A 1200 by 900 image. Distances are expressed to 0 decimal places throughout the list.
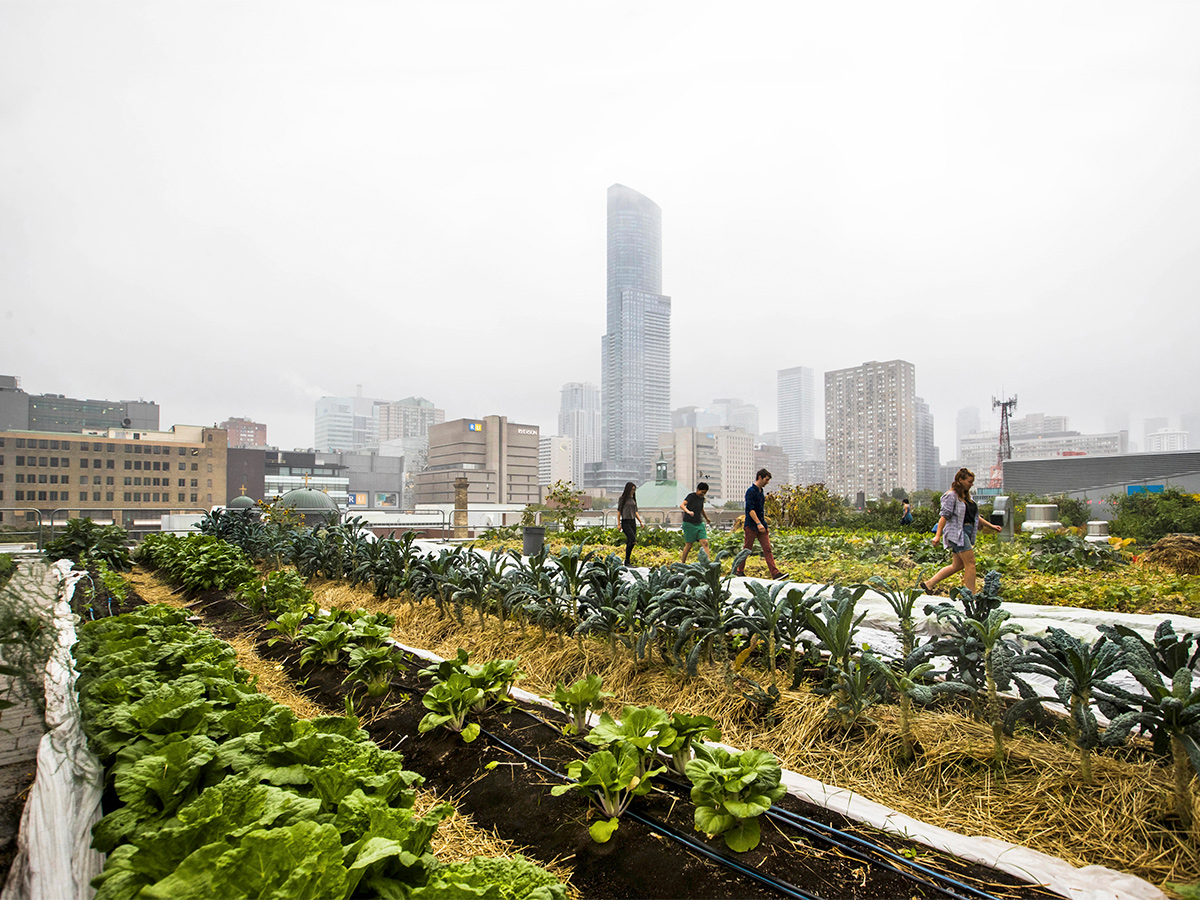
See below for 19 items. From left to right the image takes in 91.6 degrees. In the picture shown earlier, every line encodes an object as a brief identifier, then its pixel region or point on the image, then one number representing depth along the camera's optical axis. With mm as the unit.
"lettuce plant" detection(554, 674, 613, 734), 2383
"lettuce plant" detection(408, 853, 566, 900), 1173
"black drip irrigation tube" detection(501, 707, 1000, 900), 1469
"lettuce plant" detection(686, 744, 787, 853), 1552
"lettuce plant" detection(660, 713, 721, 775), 1939
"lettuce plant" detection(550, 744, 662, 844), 1735
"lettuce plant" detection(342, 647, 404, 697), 2969
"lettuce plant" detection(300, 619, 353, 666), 3352
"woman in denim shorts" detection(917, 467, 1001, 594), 4887
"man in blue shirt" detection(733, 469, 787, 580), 6449
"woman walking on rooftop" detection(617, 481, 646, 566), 8078
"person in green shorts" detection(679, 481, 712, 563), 7059
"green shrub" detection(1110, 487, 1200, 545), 10625
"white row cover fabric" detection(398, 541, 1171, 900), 1464
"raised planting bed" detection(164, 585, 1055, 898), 1512
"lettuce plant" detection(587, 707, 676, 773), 1850
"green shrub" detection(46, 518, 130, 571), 8039
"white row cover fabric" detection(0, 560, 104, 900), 1292
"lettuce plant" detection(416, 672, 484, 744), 2467
